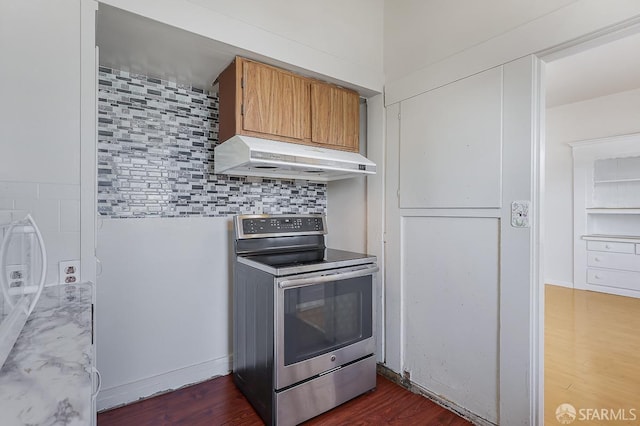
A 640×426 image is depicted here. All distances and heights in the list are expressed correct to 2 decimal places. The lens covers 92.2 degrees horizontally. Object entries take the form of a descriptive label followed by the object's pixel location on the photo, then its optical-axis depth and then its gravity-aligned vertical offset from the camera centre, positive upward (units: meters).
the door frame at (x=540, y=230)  1.49 -0.09
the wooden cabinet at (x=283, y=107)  1.79 +0.66
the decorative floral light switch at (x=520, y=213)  1.52 -0.01
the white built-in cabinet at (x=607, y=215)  4.07 -0.05
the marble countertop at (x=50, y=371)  0.52 -0.34
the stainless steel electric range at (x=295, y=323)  1.67 -0.67
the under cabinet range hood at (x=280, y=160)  1.69 +0.31
